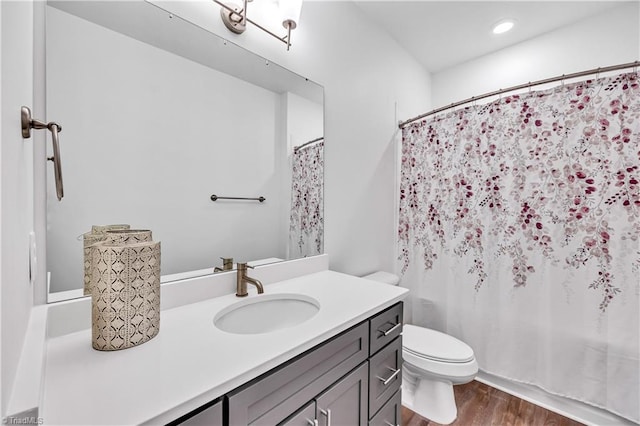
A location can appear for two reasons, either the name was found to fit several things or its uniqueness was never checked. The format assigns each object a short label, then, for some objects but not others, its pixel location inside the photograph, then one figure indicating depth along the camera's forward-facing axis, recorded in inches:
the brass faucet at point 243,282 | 45.2
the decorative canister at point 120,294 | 27.5
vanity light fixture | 47.2
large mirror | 34.7
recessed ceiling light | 78.3
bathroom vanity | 21.9
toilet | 58.4
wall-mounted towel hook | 21.5
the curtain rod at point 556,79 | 53.0
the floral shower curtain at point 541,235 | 55.7
